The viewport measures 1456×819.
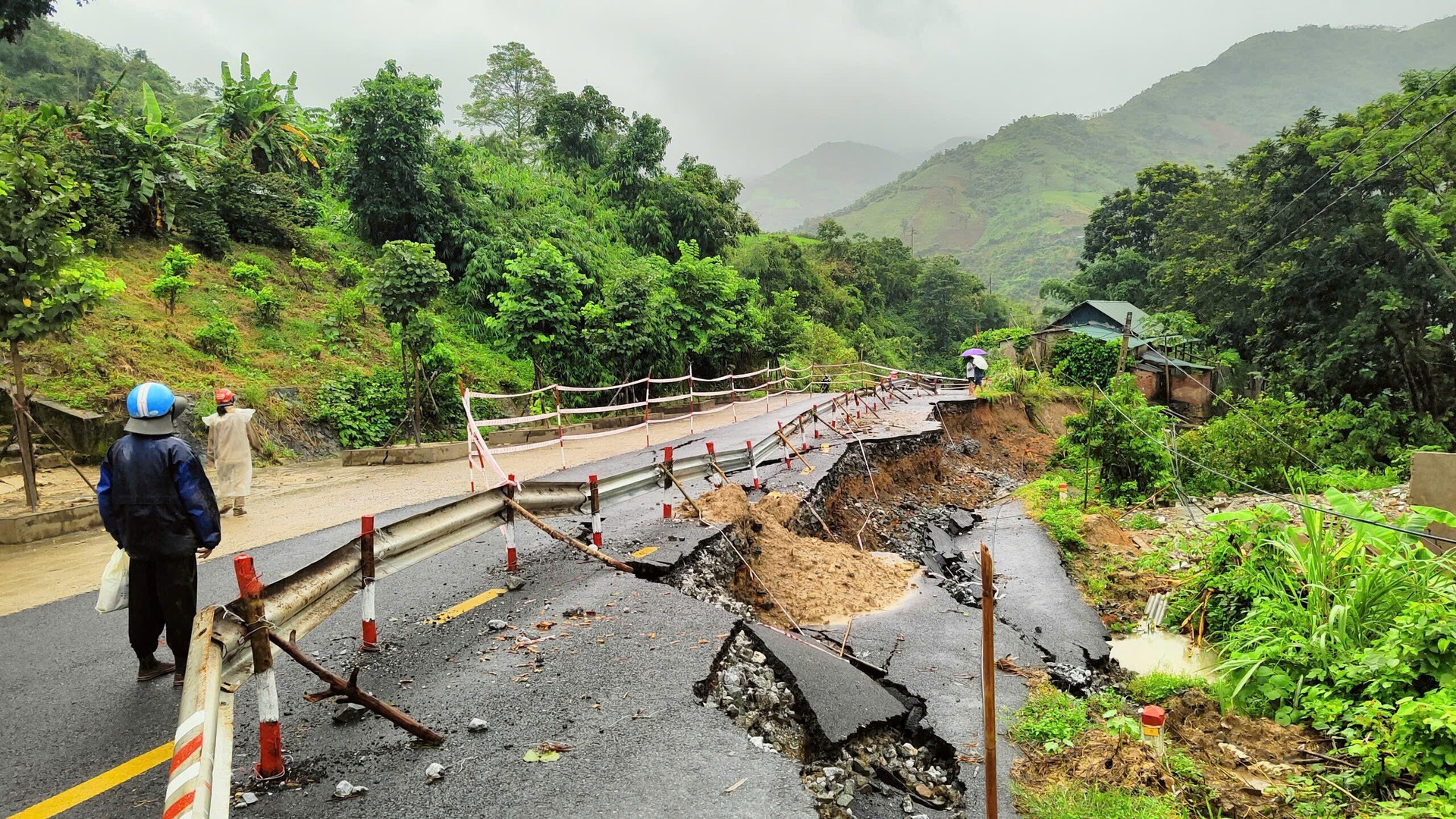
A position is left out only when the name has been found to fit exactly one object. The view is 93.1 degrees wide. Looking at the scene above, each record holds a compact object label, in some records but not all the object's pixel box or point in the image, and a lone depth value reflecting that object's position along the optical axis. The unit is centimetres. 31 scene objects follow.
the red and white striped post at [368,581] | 404
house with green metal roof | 2998
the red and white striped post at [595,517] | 647
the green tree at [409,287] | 1335
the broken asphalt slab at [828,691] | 415
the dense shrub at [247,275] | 1772
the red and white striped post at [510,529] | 579
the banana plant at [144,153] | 1702
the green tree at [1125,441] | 1360
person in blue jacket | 384
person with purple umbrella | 2742
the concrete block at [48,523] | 777
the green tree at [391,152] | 2108
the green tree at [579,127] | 3466
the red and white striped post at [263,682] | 295
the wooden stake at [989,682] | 271
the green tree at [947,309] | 5169
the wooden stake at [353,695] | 310
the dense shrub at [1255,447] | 1360
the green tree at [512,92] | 4191
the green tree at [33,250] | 780
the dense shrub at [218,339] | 1474
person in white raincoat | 875
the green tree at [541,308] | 1592
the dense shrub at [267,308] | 1667
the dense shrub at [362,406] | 1482
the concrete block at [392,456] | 1317
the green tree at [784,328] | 2723
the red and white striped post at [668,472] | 790
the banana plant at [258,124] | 2352
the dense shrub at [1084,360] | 3080
